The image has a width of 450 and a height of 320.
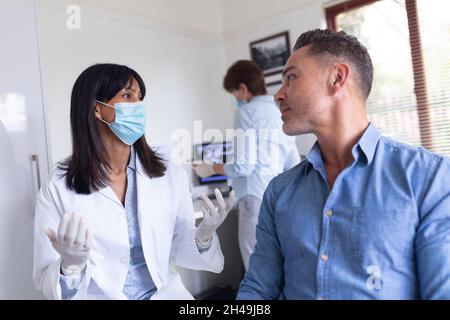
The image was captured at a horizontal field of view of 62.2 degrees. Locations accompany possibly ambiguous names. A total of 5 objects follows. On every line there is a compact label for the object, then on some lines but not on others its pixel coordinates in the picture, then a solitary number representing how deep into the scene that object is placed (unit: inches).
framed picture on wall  91.8
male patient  29.8
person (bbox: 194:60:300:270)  58.4
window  68.8
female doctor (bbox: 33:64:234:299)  39.9
